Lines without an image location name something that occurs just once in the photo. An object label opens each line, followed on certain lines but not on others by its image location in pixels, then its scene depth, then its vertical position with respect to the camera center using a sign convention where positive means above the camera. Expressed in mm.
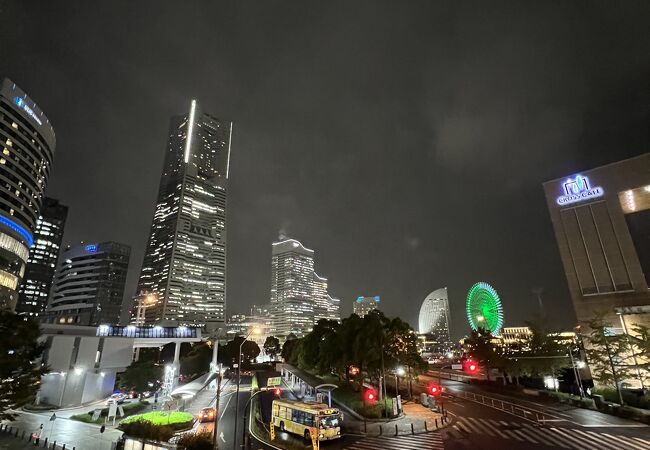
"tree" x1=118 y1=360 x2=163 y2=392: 56125 -5205
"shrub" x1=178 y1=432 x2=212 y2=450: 23688 -6744
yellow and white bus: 28172 -6544
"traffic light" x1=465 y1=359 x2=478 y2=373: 25498 -2108
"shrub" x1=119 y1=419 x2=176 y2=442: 28469 -7024
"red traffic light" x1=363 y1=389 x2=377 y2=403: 41375 -6596
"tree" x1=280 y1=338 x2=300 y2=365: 98800 -3753
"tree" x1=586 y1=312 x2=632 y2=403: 40406 -2130
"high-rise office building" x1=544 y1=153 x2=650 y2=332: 55281 +15893
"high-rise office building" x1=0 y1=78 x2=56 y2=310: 73250 +37180
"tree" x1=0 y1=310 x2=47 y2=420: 27188 -892
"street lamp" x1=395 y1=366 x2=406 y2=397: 43219 -3950
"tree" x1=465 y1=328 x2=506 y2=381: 59031 -2504
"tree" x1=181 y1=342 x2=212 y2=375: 107625 -5693
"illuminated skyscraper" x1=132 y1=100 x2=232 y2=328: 94100 +12522
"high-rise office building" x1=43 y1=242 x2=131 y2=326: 181000 +31669
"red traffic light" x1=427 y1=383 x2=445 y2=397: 36500 -5292
